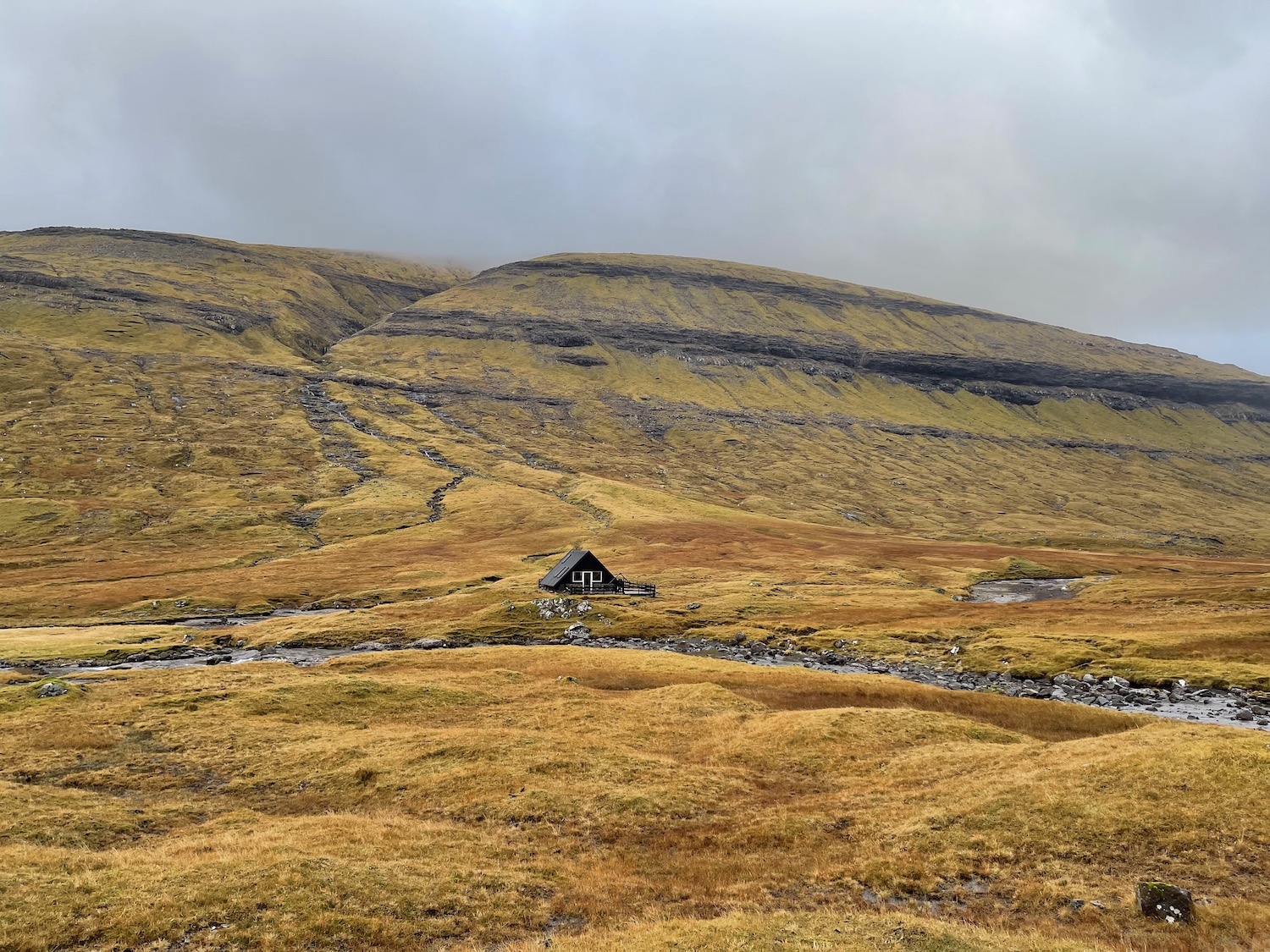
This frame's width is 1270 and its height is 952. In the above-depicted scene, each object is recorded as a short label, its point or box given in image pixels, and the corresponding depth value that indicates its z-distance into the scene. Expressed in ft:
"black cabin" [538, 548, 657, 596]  339.77
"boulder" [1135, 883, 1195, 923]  62.08
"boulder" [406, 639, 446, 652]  260.42
